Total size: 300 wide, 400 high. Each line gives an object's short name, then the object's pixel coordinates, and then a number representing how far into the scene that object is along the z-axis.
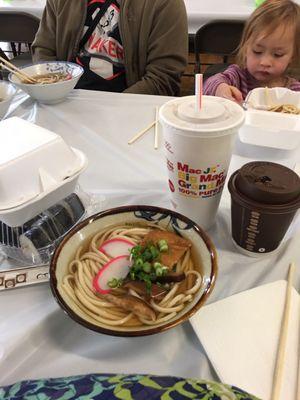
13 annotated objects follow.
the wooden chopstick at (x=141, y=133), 0.93
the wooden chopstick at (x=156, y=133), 0.91
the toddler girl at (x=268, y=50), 1.24
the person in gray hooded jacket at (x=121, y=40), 1.34
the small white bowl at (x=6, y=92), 0.99
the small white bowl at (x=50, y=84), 1.04
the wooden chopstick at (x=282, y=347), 0.42
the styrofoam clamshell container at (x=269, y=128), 0.84
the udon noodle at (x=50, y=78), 1.10
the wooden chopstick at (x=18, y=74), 1.02
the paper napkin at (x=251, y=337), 0.43
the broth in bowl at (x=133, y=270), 0.48
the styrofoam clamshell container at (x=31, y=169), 0.53
